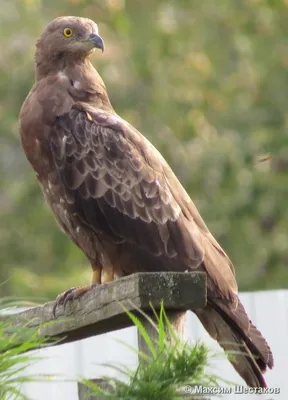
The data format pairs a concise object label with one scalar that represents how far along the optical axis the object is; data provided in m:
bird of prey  12.12
